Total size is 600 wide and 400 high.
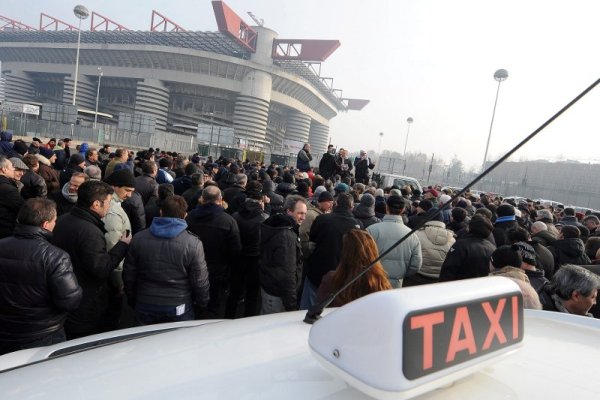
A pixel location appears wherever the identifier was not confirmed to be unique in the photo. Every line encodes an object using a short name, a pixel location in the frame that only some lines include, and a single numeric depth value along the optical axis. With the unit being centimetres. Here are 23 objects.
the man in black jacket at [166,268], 278
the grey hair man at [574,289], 248
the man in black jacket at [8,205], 381
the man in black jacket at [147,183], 542
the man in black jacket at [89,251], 265
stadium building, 5834
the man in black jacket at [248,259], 421
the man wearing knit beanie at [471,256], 379
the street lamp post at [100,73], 5926
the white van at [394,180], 1445
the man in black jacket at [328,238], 379
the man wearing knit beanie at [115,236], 320
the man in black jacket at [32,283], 221
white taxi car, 75
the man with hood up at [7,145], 700
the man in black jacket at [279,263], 342
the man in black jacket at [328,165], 1045
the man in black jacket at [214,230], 372
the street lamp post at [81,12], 3577
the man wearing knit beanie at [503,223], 507
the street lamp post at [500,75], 2695
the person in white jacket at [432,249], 419
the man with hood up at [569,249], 452
